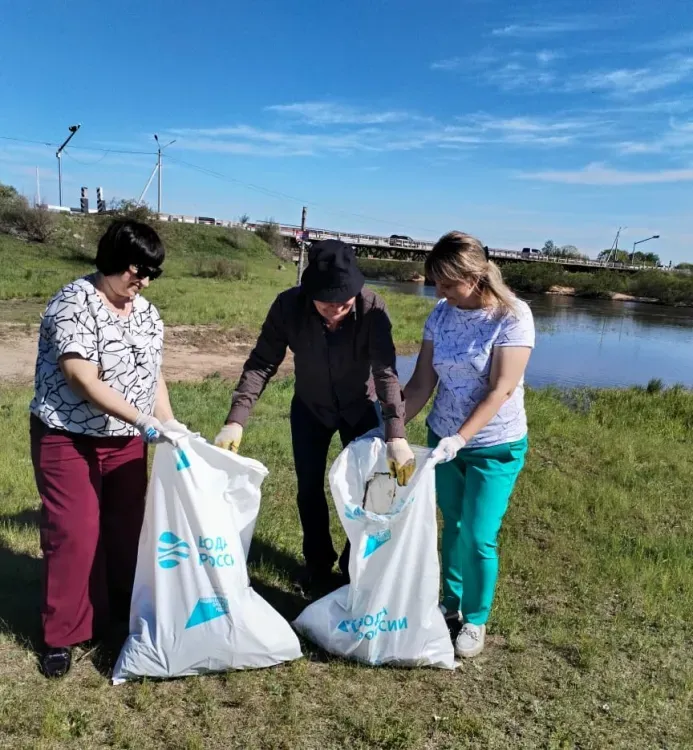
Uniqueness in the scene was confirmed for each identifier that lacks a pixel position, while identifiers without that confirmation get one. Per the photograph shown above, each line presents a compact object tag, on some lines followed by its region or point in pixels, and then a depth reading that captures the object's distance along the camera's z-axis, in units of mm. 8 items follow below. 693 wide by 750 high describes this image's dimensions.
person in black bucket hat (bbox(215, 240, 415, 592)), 2254
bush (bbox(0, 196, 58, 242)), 31531
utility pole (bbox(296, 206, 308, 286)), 23541
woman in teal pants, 2197
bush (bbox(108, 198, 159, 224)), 36750
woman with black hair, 2053
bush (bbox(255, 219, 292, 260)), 47388
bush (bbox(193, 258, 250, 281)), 27881
